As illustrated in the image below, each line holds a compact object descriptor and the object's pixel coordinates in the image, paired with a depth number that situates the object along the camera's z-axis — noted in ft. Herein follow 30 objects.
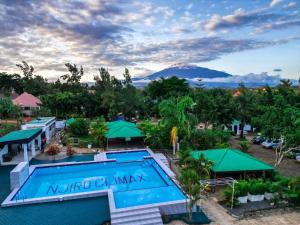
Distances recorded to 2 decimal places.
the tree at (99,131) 95.25
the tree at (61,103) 155.09
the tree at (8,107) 131.75
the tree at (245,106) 106.73
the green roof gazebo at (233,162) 60.29
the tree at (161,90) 164.35
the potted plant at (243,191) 50.96
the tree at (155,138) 91.45
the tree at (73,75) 232.12
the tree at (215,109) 101.30
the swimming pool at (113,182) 53.98
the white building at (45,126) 94.48
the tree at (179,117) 89.56
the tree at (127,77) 186.77
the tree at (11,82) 260.42
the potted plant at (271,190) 51.31
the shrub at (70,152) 85.15
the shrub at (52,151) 83.41
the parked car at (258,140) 104.88
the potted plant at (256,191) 51.67
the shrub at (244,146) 87.20
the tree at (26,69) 282.15
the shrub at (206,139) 85.97
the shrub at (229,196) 49.71
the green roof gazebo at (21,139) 73.56
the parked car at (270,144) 96.04
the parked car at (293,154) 82.74
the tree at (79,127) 111.65
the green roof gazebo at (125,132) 95.52
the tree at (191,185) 43.90
